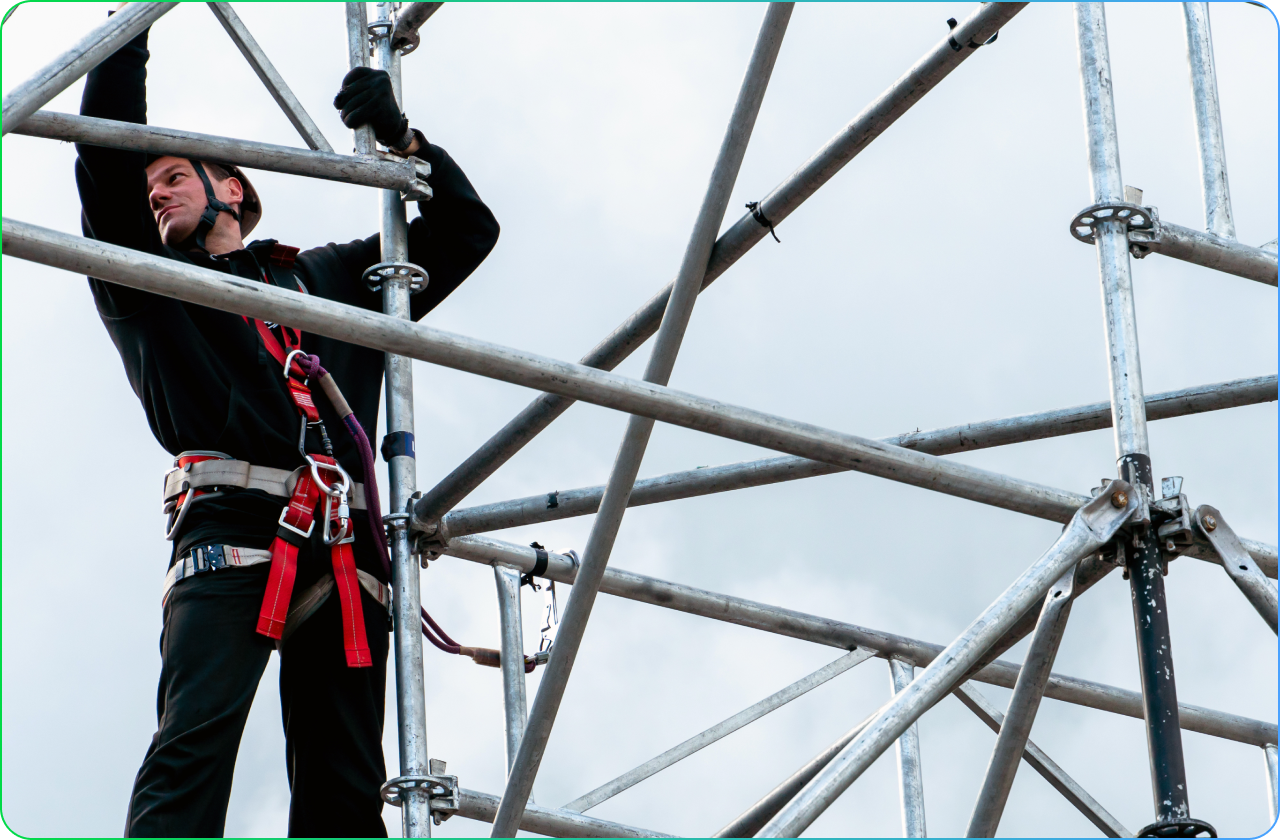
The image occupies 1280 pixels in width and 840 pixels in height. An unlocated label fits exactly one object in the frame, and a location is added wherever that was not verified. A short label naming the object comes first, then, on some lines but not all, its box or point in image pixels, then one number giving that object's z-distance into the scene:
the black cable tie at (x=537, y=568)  15.00
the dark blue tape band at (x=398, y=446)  13.19
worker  11.41
